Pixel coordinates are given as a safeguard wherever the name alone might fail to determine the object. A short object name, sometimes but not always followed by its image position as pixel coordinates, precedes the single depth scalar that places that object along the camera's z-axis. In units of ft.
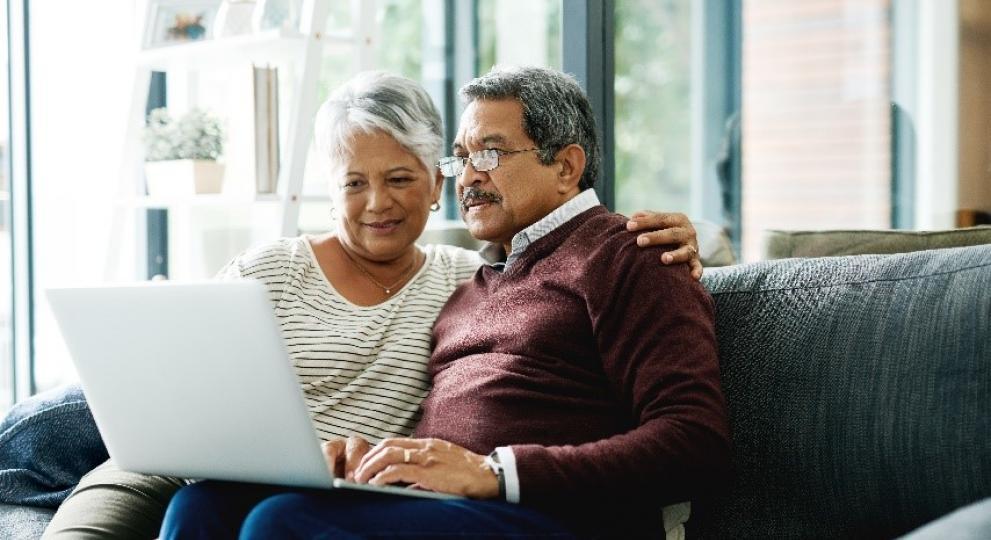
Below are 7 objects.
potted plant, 9.53
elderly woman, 6.17
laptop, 4.23
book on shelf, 8.89
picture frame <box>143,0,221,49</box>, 10.00
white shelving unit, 8.77
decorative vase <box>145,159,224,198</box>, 9.50
